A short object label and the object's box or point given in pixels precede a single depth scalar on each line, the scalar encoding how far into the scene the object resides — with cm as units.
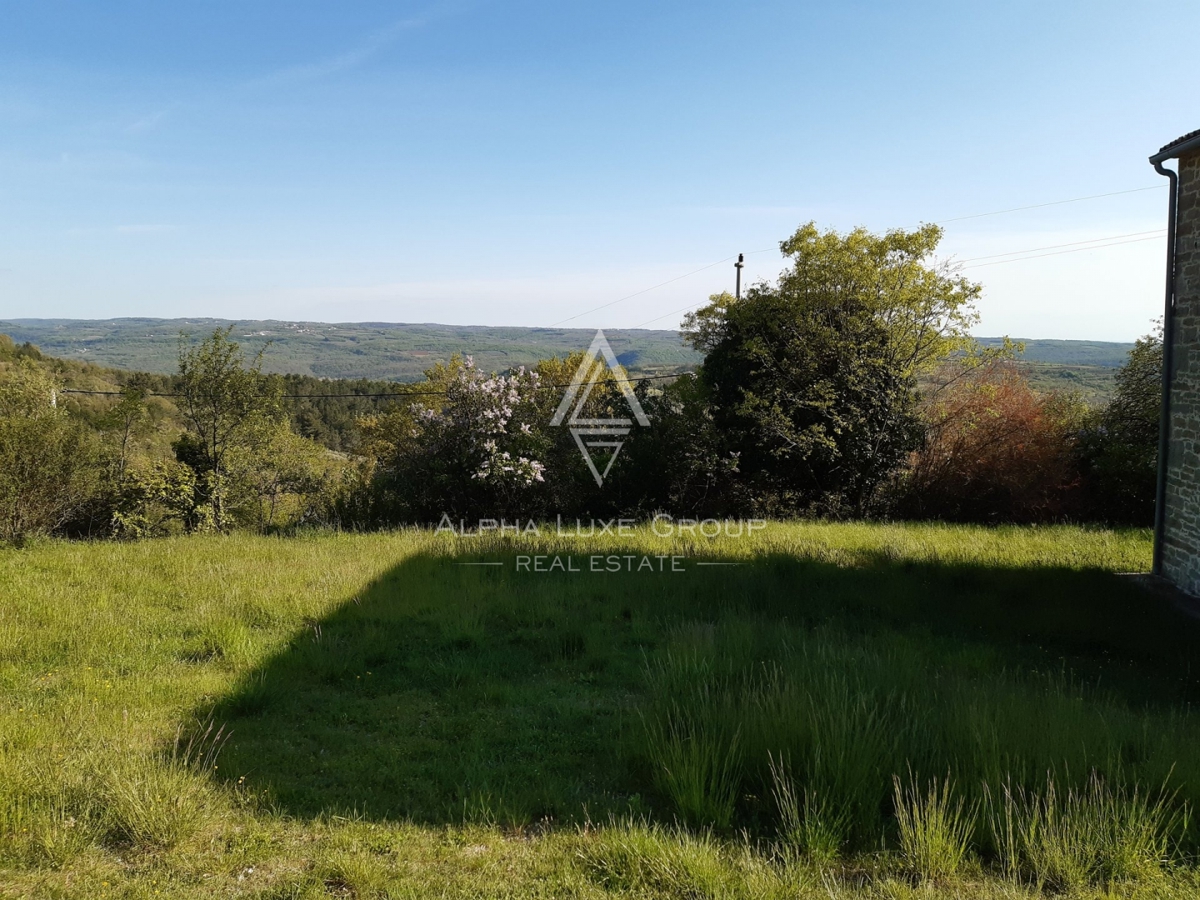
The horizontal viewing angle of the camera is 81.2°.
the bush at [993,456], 1530
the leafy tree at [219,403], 1400
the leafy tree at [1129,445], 1442
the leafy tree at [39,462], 1236
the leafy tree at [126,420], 1580
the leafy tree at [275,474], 1494
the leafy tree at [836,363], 1472
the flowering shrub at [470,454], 1371
